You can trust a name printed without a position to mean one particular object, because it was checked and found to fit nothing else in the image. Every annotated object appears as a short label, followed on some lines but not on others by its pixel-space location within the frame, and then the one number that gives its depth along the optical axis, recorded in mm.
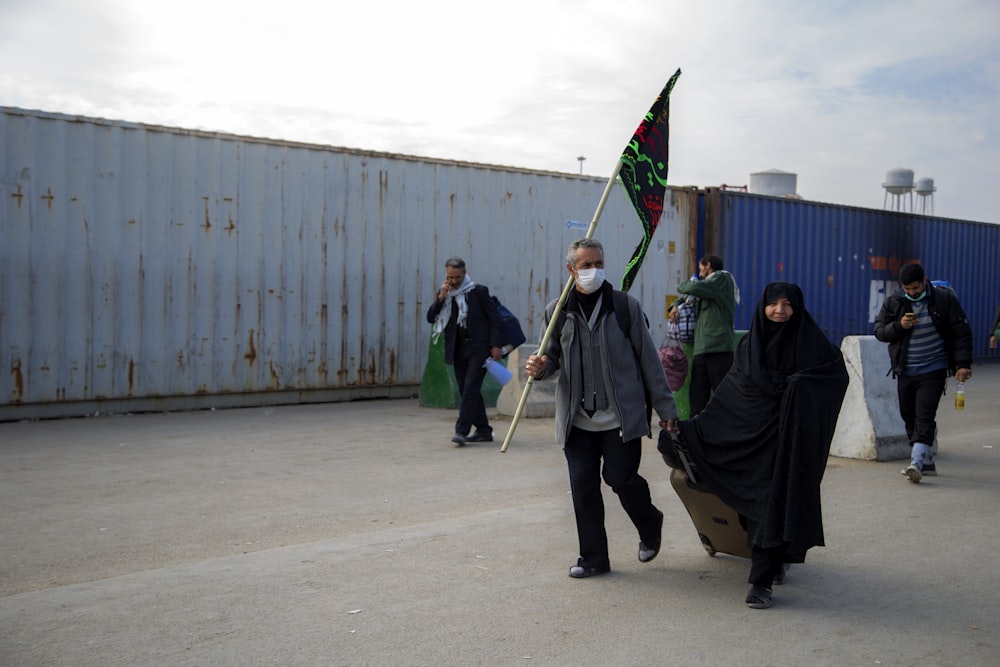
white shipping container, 11219
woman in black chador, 4785
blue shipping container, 18812
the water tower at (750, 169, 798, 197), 26531
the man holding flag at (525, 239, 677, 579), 5203
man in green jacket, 9062
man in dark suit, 9977
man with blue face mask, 8164
